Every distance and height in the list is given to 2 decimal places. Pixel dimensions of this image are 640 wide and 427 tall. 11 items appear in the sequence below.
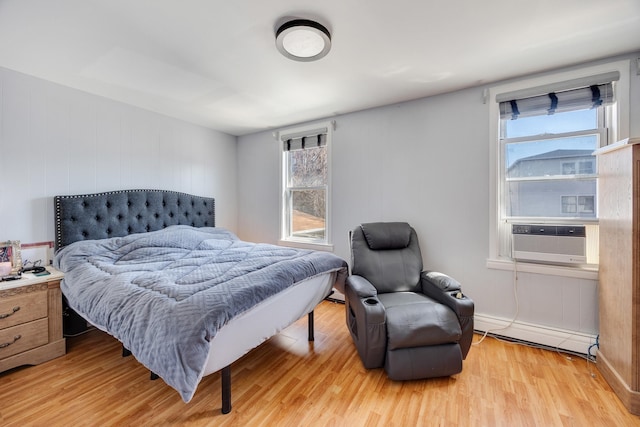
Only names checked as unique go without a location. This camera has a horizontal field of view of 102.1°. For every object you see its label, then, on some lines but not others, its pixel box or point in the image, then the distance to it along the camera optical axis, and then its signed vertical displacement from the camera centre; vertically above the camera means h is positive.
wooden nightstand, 1.82 -0.79
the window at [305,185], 3.40 +0.37
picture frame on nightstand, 1.95 -0.34
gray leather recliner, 1.72 -0.79
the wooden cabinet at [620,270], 1.54 -0.40
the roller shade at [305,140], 3.33 +0.97
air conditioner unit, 2.04 -0.28
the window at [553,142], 2.01 +0.57
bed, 1.20 -0.43
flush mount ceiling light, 1.55 +1.10
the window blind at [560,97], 1.99 +0.92
